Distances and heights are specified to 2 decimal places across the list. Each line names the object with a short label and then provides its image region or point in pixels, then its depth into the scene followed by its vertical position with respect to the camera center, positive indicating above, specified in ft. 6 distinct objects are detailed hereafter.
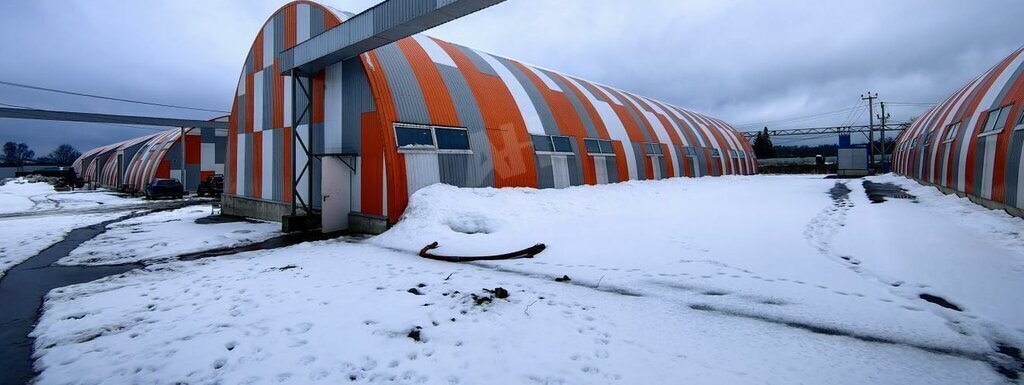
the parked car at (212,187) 103.24 -1.54
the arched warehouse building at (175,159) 115.14 +6.20
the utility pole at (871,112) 175.11 +32.09
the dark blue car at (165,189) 97.45 -2.03
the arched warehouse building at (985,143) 33.99 +4.35
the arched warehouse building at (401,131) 41.78 +6.27
